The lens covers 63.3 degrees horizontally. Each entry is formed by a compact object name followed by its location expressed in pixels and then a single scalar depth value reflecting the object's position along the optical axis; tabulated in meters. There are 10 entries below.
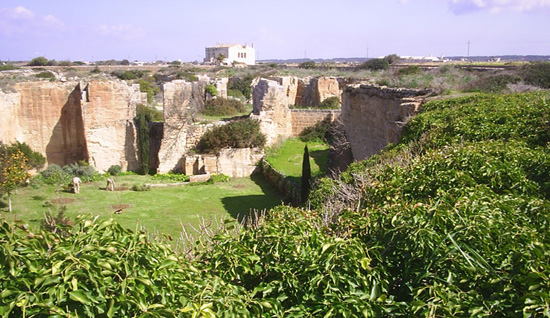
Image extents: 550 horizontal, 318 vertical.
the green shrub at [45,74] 24.60
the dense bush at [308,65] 53.84
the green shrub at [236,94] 34.12
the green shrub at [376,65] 46.44
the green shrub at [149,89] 34.37
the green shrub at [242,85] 37.47
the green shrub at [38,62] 59.34
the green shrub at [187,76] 38.61
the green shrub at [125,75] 45.44
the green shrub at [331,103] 29.39
